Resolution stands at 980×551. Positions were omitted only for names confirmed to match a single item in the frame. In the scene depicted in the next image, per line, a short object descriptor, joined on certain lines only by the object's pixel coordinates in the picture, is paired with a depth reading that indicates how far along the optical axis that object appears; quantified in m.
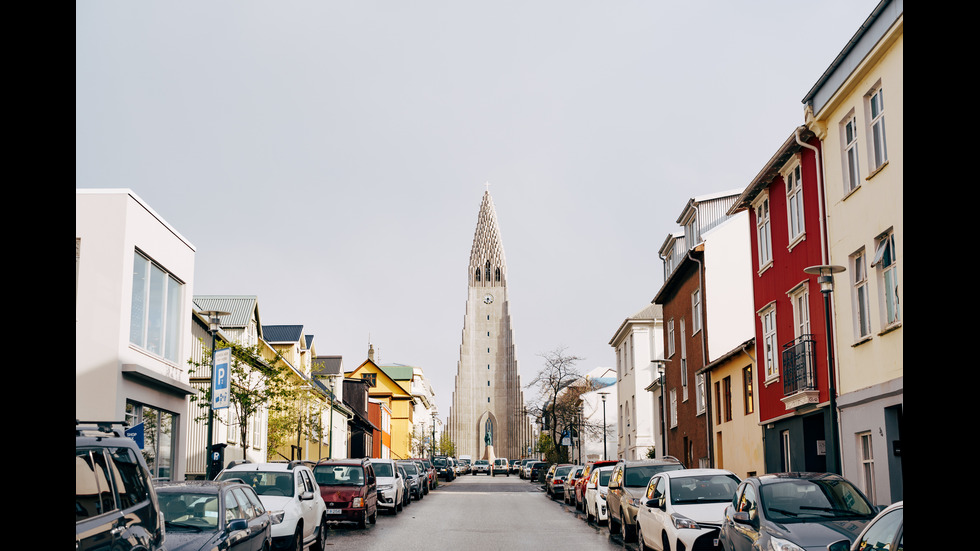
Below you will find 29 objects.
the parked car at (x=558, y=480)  41.53
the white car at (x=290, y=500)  14.23
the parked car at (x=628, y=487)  18.77
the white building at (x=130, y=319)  19.89
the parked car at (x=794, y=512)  9.98
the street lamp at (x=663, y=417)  36.71
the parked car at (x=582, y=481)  30.20
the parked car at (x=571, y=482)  35.22
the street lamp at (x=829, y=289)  15.24
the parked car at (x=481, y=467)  110.19
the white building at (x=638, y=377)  51.19
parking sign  23.08
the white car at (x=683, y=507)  13.76
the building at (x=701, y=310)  31.77
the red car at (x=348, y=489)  22.17
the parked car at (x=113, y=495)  6.00
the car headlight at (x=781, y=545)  9.55
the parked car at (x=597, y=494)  24.52
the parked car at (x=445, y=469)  72.44
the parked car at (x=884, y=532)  6.47
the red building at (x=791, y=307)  20.14
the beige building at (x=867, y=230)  15.95
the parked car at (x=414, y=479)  38.84
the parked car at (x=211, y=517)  9.67
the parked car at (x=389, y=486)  28.45
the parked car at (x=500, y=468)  105.68
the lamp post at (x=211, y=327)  22.38
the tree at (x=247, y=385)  28.15
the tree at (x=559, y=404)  65.56
